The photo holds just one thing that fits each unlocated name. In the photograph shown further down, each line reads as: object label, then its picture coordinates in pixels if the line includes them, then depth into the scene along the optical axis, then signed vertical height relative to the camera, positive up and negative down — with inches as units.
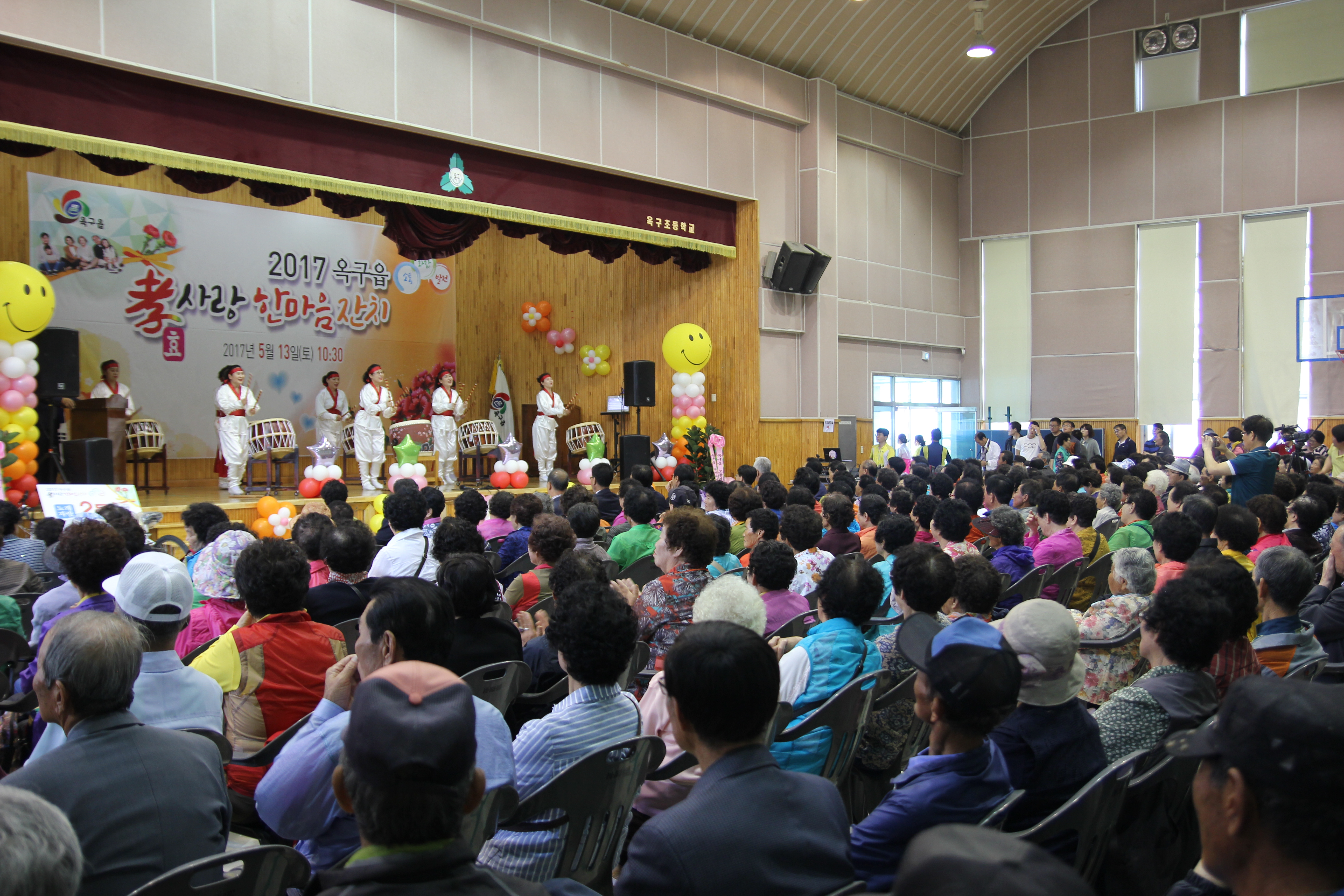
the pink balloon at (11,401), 295.4 +11.6
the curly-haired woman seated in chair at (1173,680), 90.4 -25.5
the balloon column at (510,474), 449.7 -21.2
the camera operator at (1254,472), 251.8 -13.7
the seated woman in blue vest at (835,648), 108.0 -25.9
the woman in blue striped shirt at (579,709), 79.0 -25.8
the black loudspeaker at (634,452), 460.1 -11.6
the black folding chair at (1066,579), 177.3 -29.9
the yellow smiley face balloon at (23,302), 291.0 +42.5
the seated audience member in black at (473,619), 113.9 -23.5
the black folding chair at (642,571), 179.5 -27.4
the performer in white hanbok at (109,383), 398.0 +22.5
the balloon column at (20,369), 293.0 +21.5
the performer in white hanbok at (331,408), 444.5 +11.7
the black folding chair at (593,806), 75.4 -31.3
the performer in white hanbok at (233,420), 376.8 +5.6
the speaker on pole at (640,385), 479.8 +22.4
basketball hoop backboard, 539.5 +53.4
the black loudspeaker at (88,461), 311.9 -8.4
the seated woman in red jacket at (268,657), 102.4 -24.8
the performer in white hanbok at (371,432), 413.7 +0.2
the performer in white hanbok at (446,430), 437.7 +0.8
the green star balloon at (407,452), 407.8 -8.8
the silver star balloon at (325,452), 394.9 -8.1
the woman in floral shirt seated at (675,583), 132.9 -22.4
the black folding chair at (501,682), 106.3 -29.4
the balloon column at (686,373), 482.9 +29.1
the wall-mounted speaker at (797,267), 494.0 +85.1
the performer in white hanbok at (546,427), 480.7 +1.8
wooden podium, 356.8 +5.4
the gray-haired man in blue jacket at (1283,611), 117.0 -24.7
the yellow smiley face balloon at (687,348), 482.0 +41.7
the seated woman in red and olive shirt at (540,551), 152.9 -20.2
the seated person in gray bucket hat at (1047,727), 80.2 -26.5
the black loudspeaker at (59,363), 320.8 +25.5
